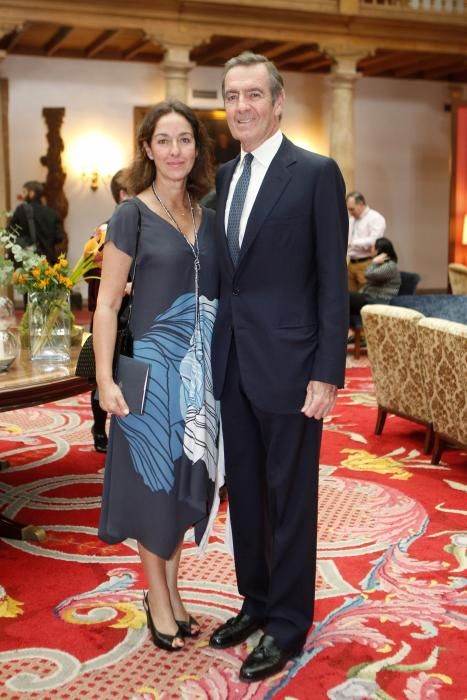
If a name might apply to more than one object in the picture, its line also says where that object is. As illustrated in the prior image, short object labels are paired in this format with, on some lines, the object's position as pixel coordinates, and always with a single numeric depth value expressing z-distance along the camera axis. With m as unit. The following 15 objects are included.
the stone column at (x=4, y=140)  12.99
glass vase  4.29
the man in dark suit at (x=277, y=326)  2.65
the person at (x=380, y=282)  9.00
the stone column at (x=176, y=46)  12.22
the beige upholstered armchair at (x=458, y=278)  9.59
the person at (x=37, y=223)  11.83
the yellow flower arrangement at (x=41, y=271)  4.22
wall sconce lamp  14.02
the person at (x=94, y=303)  4.61
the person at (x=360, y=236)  10.62
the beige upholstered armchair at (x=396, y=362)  5.46
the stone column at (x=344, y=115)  13.27
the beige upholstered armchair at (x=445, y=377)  4.92
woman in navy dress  2.80
